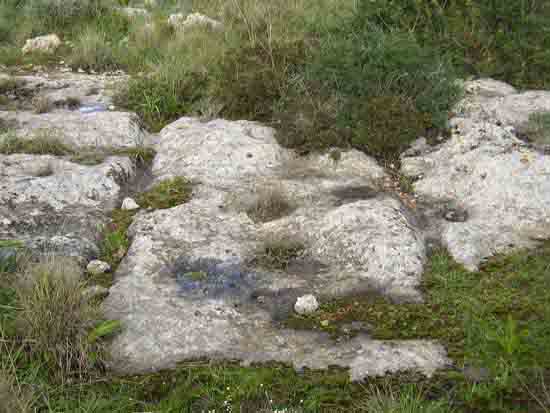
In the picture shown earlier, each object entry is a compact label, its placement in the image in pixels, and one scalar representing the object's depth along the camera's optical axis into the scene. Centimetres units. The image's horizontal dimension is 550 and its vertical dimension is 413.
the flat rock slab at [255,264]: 380
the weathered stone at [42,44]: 1041
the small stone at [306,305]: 420
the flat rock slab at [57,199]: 490
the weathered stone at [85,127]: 676
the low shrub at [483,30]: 755
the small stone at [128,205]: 557
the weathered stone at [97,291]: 420
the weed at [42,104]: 773
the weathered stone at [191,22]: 1007
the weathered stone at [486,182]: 491
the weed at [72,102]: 812
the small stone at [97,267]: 462
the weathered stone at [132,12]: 1136
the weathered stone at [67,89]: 815
